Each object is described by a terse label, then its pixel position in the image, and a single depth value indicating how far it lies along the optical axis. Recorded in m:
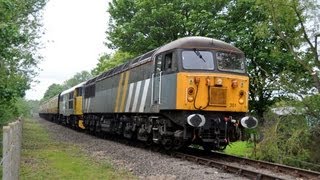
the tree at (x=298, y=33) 21.53
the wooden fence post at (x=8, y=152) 5.77
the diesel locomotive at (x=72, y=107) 34.78
